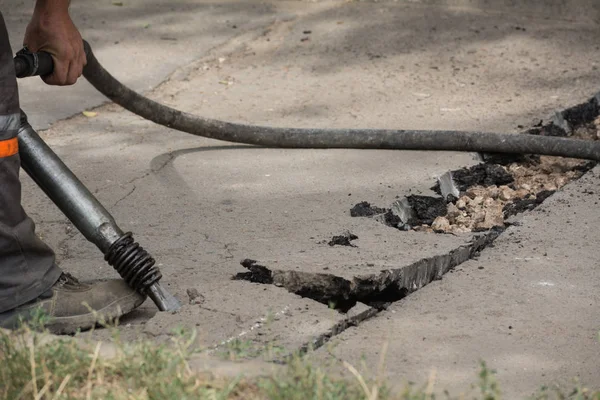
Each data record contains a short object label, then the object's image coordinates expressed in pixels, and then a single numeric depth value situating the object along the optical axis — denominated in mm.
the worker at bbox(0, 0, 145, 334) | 5598
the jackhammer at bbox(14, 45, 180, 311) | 5953
